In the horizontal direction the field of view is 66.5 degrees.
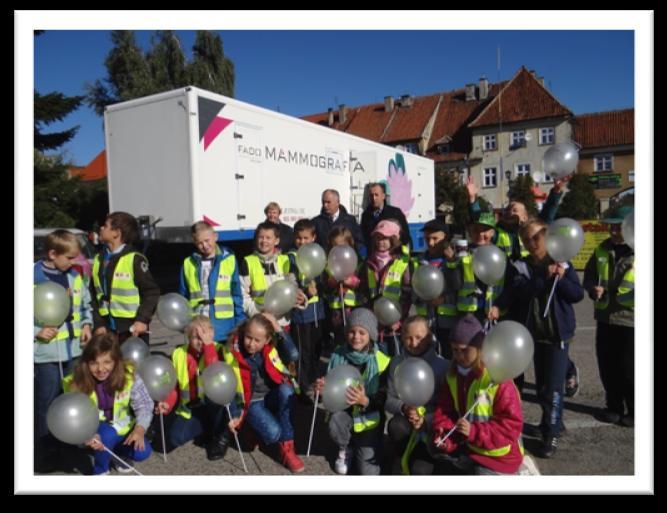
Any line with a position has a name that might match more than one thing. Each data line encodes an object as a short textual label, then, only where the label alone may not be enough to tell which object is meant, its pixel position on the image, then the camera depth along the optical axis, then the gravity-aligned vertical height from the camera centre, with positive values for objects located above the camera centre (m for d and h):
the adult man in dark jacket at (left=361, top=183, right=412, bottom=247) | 5.17 +0.47
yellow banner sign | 13.20 +0.54
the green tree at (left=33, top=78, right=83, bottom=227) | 14.63 +2.65
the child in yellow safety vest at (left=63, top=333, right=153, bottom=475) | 3.03 -0.85
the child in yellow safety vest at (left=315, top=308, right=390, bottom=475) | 3.02 -0.88
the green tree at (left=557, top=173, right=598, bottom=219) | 25.31 +2.89
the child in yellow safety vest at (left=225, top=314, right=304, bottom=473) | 3.29 -0.84
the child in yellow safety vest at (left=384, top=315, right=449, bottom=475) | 2.88 -0.90
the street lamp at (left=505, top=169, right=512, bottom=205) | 34.92 +5.85
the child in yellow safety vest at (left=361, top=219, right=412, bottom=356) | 3.91 -0.14
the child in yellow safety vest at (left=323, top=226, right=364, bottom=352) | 4.14 -0.27
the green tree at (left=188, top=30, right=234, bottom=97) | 24.25 +9.37
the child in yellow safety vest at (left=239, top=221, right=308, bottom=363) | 3.98 -0.10
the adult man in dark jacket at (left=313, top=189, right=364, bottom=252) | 5.11 +0.38
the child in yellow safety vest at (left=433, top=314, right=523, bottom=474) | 2.66 -0.85
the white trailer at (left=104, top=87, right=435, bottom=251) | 7.11 +1.48
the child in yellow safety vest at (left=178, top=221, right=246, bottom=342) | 3.76 -0.18
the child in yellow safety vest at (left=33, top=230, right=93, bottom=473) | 3.26 -0.52
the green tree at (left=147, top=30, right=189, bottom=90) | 23.86 +9.14
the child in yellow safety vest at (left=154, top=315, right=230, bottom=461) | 3.36 -0.90
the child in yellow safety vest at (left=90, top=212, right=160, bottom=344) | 3.61 -0.17
